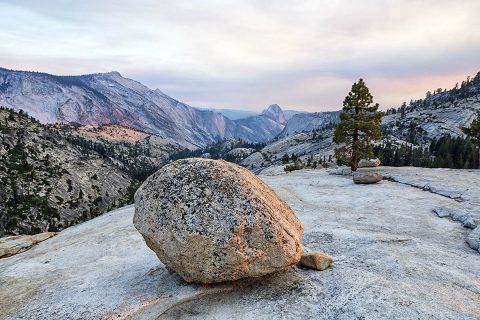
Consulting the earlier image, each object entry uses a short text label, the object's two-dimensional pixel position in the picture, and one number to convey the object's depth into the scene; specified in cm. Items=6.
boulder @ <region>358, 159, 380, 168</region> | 6009
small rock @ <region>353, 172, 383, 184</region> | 4188
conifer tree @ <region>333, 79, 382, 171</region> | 5166
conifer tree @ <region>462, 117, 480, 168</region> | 6166
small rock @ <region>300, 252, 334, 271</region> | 1641
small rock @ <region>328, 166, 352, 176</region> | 5252
